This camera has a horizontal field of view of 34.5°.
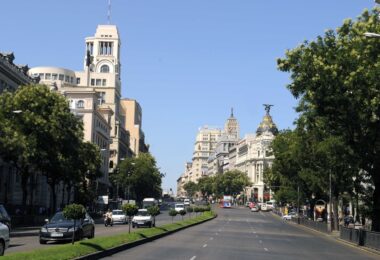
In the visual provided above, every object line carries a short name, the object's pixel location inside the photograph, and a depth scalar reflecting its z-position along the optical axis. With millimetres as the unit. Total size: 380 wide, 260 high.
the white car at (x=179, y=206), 105075
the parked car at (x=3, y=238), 20078
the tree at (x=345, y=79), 27984
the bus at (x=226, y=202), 150250
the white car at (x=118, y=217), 61625
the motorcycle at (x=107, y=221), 55784
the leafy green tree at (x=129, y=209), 35781
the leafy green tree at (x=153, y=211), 45250
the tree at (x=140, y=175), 118162
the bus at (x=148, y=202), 105350
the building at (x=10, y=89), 63781
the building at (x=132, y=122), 186875
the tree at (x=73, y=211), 24234
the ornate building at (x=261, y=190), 193888
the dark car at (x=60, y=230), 28203
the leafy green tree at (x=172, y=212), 56531
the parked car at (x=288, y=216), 96175
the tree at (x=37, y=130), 51312
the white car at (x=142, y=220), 51594
